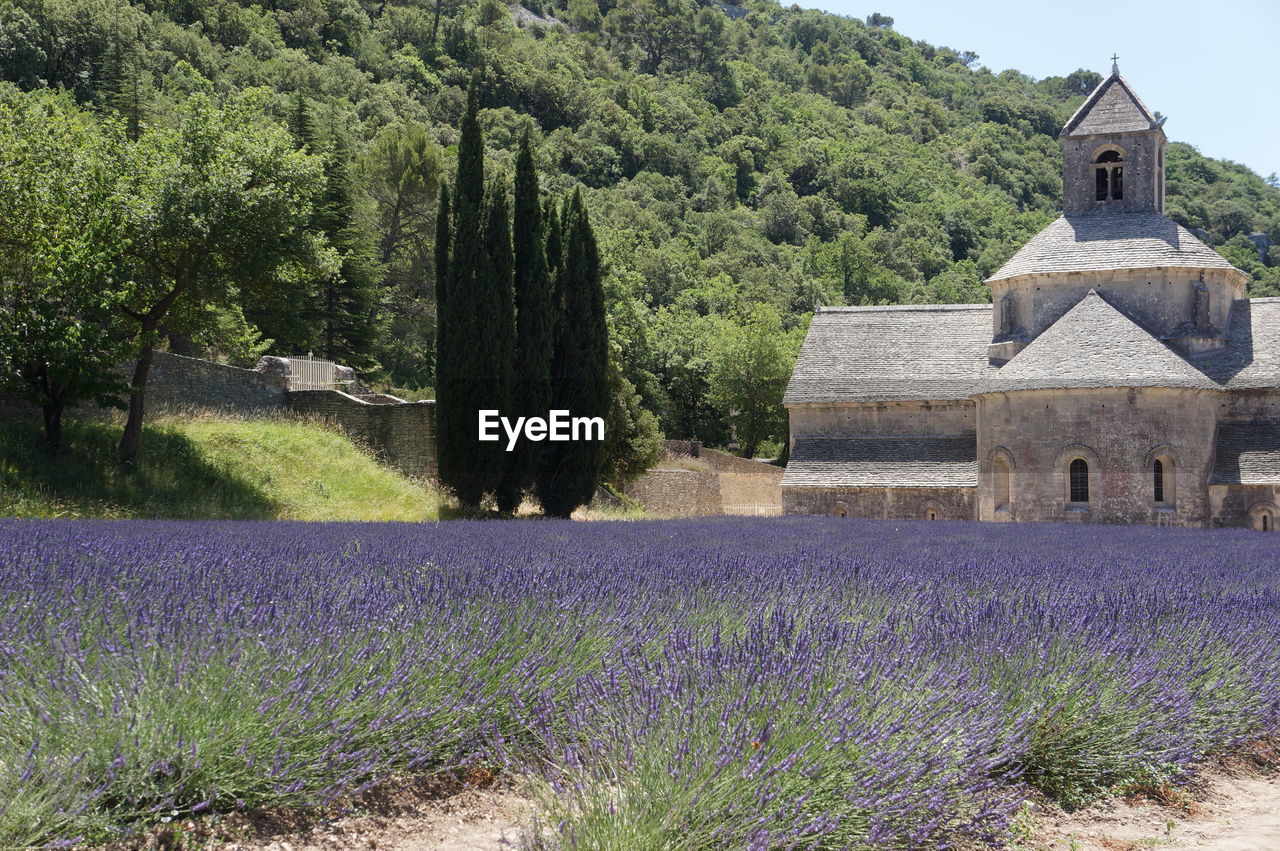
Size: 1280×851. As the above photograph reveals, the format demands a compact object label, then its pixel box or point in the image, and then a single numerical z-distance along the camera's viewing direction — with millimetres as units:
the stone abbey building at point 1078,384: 28672
